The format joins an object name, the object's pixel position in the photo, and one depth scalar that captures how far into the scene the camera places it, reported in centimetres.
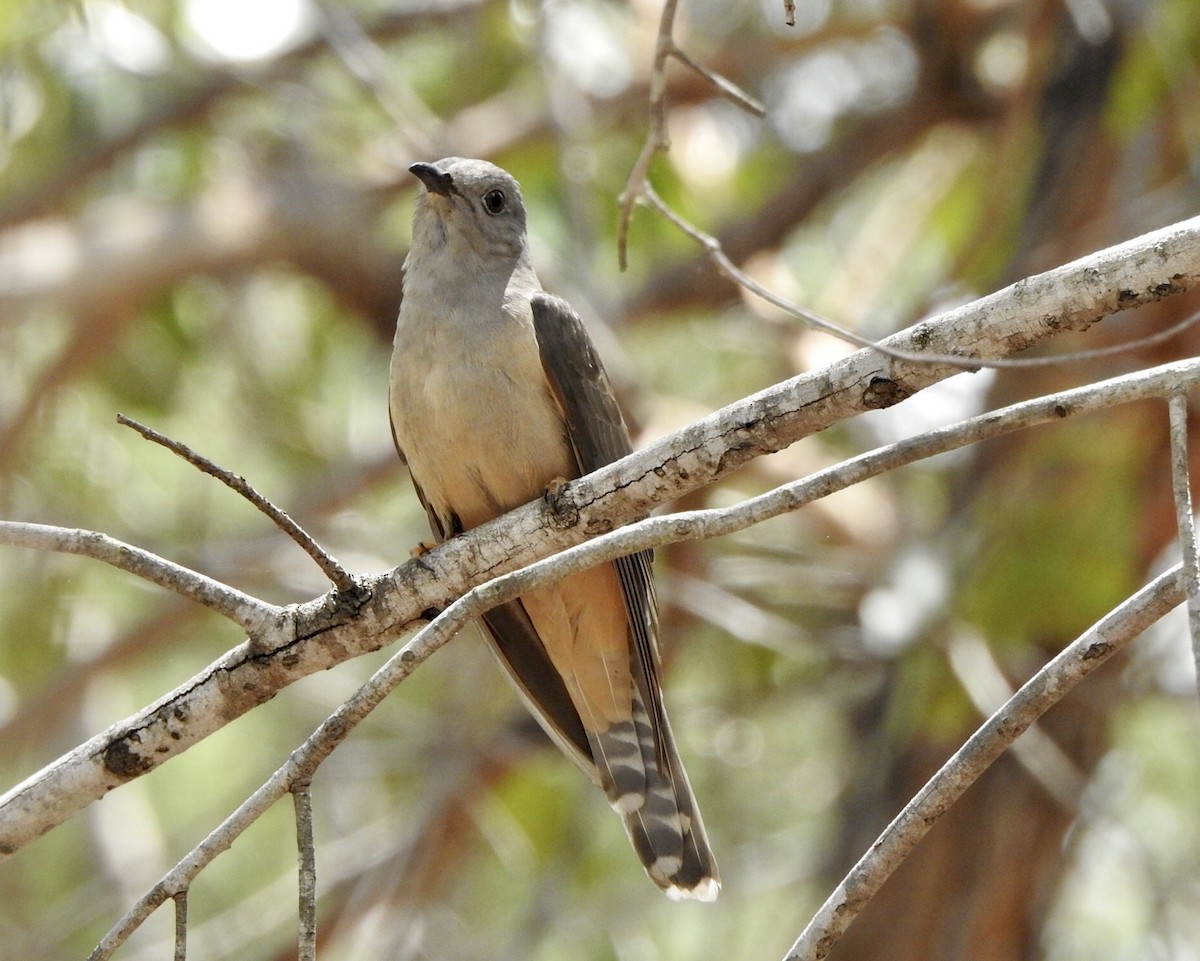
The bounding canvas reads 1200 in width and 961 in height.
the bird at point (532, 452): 973
